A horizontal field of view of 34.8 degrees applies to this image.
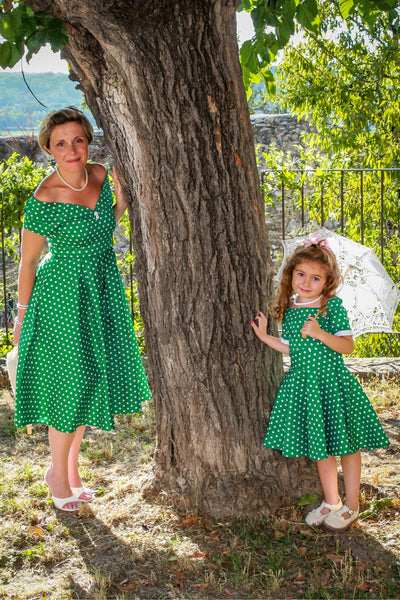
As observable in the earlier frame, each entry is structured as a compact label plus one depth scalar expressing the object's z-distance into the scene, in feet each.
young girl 8.68
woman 9.43
